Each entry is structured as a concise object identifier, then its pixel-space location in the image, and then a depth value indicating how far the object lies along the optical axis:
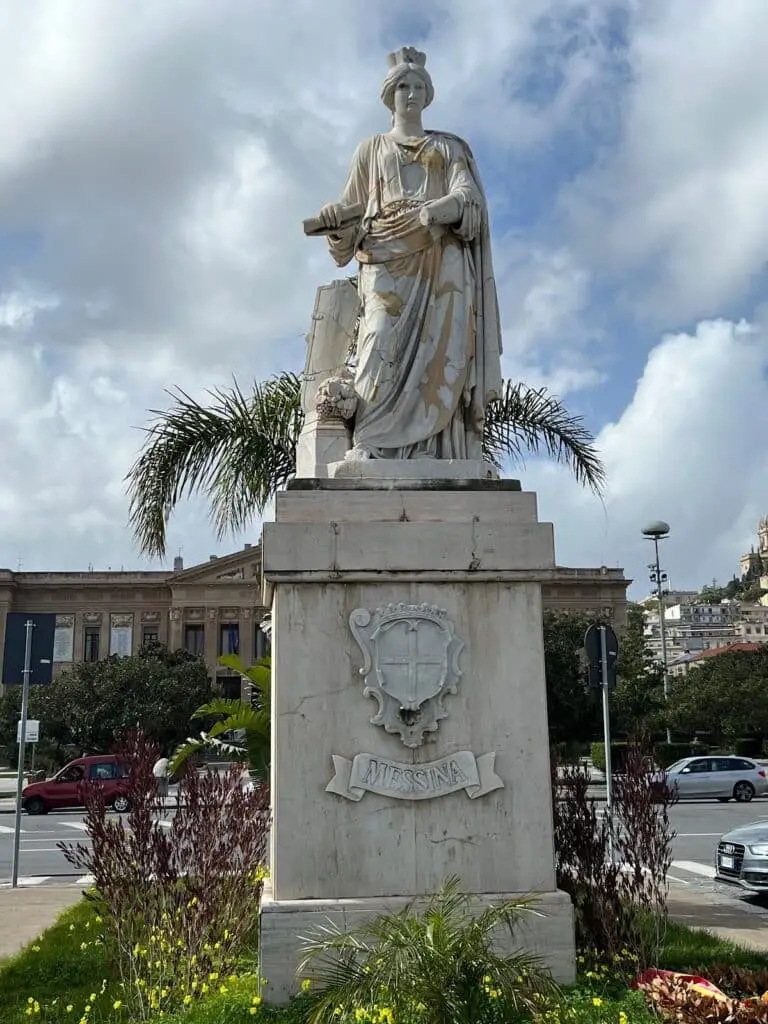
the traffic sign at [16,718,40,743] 14.77
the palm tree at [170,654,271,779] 8.66
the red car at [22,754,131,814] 25.42
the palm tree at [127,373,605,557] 10.24
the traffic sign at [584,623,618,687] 9.89
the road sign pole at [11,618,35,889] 11.60
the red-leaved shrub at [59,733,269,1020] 5.58
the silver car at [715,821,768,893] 10.77
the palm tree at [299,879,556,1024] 4.04
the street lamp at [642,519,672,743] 48.06
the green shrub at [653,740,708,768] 38.28
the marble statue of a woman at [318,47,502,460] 6.25
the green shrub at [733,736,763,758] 44.38
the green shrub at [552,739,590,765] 39.77
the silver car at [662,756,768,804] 24.19
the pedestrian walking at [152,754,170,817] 13.10
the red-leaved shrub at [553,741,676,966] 5.70
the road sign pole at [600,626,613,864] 9.83
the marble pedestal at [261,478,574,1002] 5.16
